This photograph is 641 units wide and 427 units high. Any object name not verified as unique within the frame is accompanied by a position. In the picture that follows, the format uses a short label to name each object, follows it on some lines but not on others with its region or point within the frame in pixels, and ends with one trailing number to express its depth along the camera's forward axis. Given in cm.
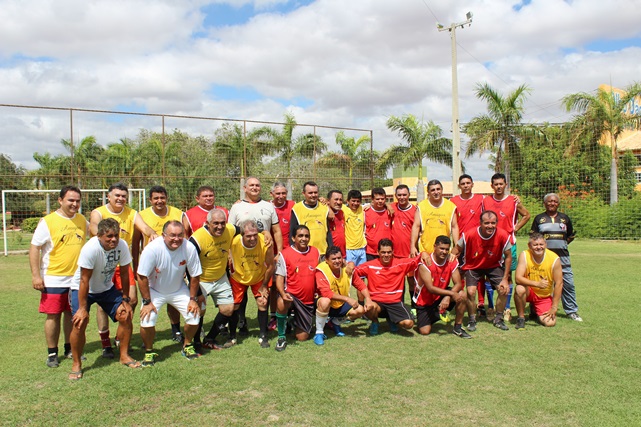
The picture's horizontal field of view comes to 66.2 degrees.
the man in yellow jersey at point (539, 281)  626
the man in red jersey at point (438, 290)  594
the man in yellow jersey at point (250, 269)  560
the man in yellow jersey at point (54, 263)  488
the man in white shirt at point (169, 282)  492
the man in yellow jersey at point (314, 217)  645
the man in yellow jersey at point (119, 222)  525
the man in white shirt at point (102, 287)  459
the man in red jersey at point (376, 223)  696
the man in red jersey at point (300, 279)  575
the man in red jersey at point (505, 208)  693
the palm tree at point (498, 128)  2288
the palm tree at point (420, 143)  2752
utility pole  1666
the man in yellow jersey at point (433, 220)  668
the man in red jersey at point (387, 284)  595
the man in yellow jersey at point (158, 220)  574
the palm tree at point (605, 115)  2142
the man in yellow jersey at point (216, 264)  541
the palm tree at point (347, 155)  1852
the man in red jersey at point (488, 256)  620
